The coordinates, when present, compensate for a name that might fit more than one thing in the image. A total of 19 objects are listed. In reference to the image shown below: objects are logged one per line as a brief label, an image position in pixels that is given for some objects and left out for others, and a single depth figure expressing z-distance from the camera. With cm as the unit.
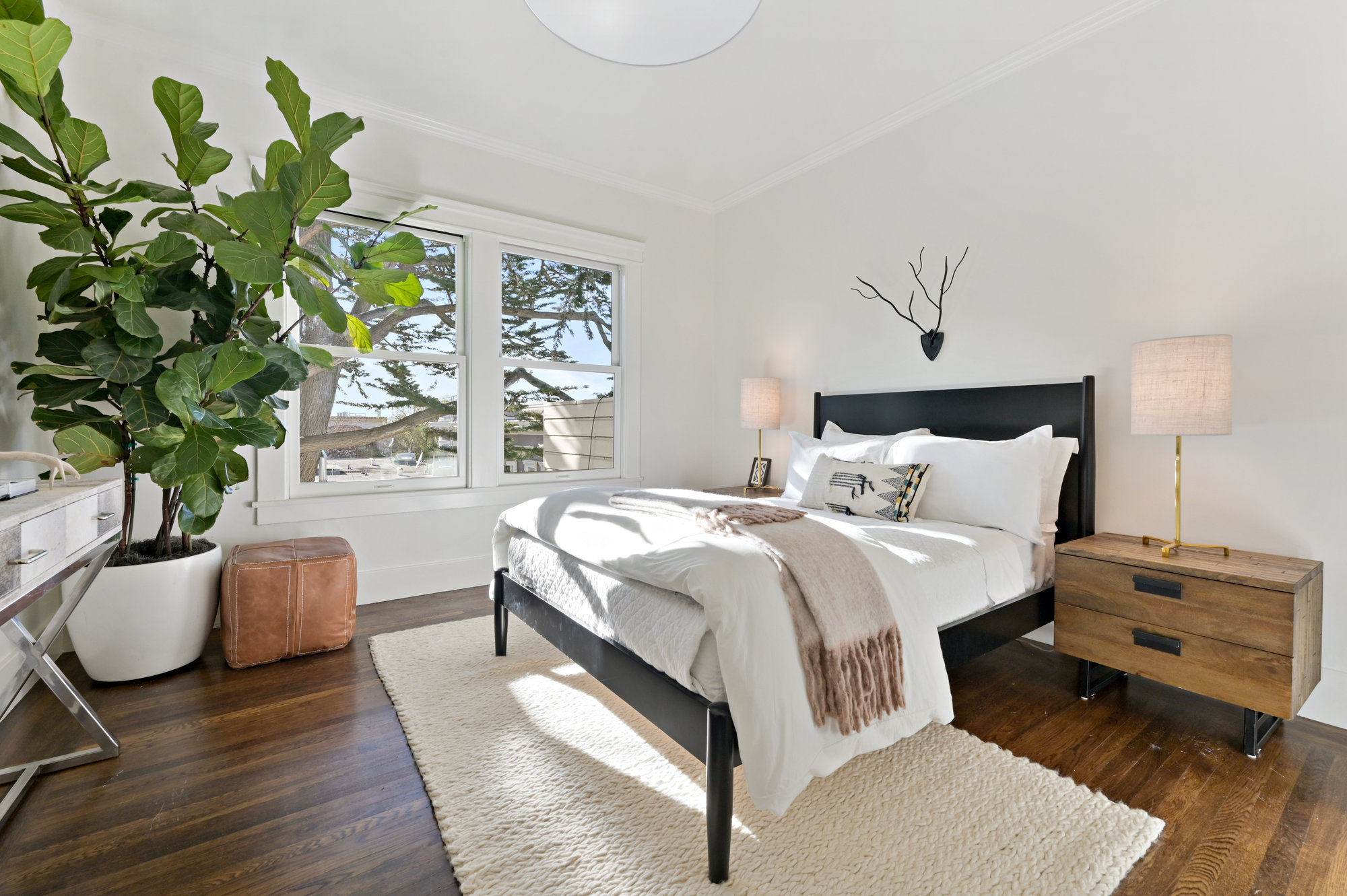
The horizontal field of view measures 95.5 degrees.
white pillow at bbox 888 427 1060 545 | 240
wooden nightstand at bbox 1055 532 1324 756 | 178
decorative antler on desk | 144
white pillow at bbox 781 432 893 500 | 303
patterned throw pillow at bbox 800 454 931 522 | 261
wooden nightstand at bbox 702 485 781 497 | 374
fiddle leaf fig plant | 206
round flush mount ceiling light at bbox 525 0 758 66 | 189
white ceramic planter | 227
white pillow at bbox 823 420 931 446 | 332
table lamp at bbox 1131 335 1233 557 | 203
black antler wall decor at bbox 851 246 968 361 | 317
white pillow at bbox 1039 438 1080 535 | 256
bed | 143
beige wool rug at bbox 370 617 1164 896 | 136
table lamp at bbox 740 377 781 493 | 397
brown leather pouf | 250
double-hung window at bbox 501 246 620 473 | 393
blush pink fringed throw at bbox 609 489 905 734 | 148
